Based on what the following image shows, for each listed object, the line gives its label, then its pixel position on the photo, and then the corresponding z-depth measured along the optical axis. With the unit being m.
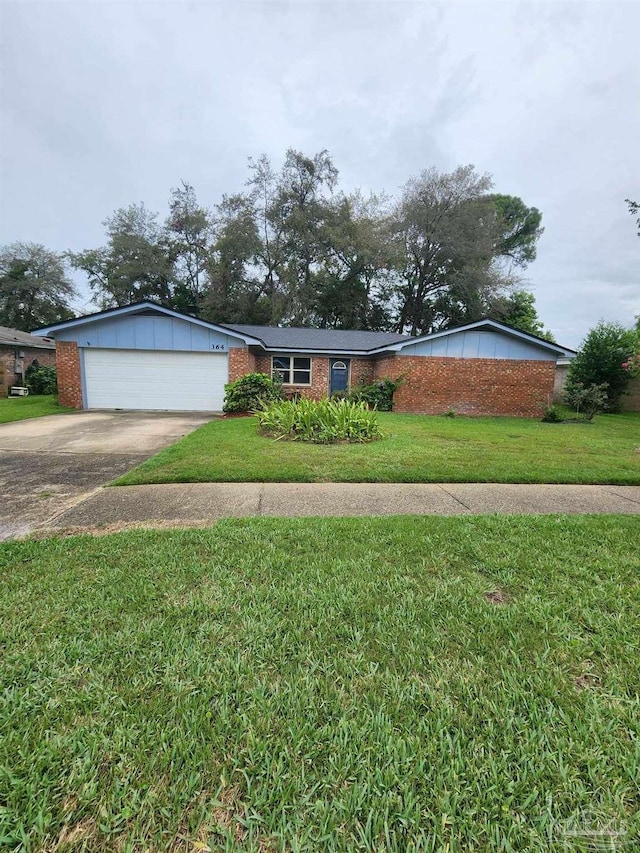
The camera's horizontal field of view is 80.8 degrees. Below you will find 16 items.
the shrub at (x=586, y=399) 12.34
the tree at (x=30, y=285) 28.55
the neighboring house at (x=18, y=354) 17.83
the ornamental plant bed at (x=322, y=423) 7.52
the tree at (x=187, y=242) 27.75
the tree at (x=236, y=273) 23.98
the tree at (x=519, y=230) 30.83
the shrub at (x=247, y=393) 11.76
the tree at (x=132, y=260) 26.62
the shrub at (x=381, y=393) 13.65
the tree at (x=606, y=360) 15.21
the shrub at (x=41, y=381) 18.42
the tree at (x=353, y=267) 24.00
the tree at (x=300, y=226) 24.33
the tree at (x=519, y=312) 24.05
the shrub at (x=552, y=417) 12.72
